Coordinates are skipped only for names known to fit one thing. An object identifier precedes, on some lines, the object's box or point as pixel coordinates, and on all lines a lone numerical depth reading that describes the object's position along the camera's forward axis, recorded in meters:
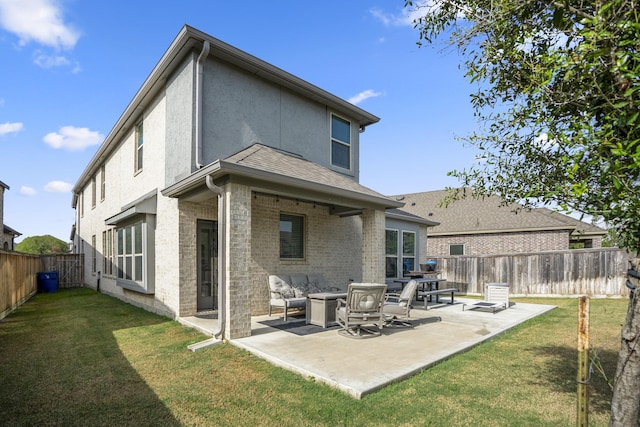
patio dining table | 11.48
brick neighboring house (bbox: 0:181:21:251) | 31.17
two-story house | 7.18
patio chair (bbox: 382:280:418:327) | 7.97
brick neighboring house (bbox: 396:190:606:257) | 19.59
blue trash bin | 18.42
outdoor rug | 7.55
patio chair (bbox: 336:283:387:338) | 7.02
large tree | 2.69
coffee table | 7.86
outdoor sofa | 8.79
